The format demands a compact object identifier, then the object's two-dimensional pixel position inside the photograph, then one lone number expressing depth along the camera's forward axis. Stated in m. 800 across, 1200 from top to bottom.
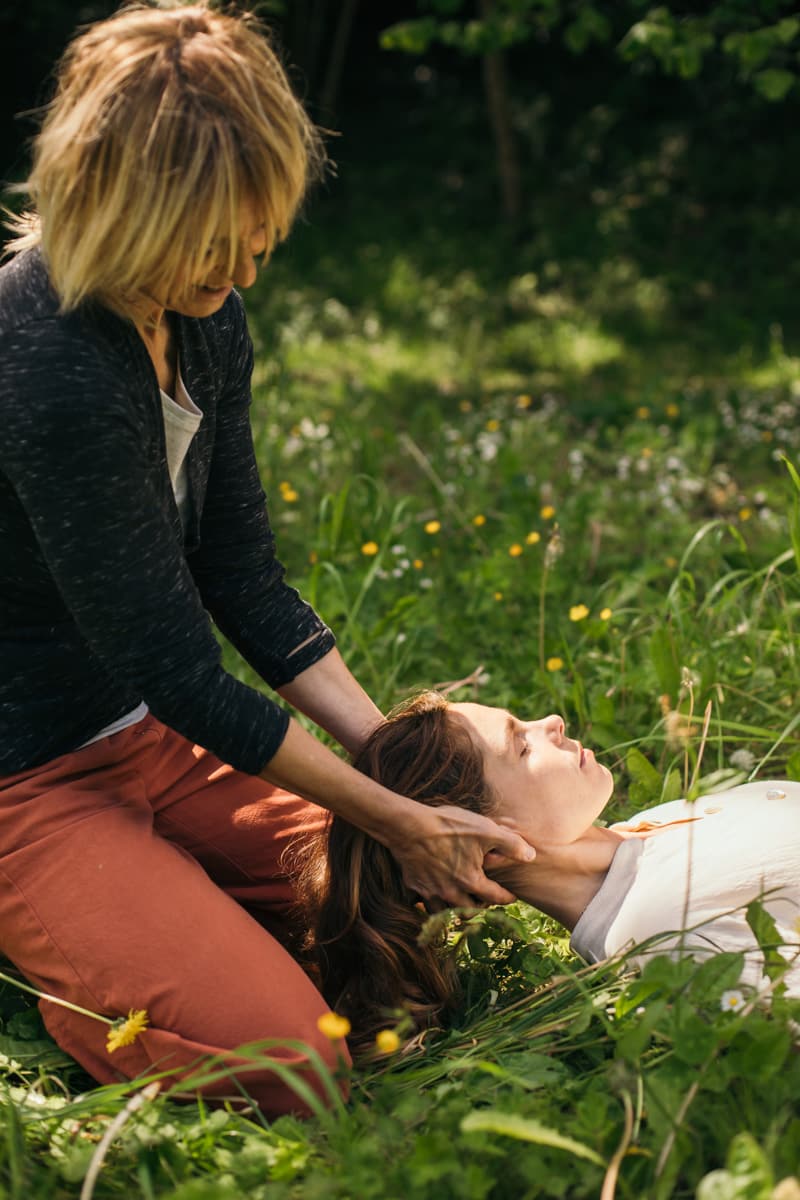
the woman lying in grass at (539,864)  1.92
